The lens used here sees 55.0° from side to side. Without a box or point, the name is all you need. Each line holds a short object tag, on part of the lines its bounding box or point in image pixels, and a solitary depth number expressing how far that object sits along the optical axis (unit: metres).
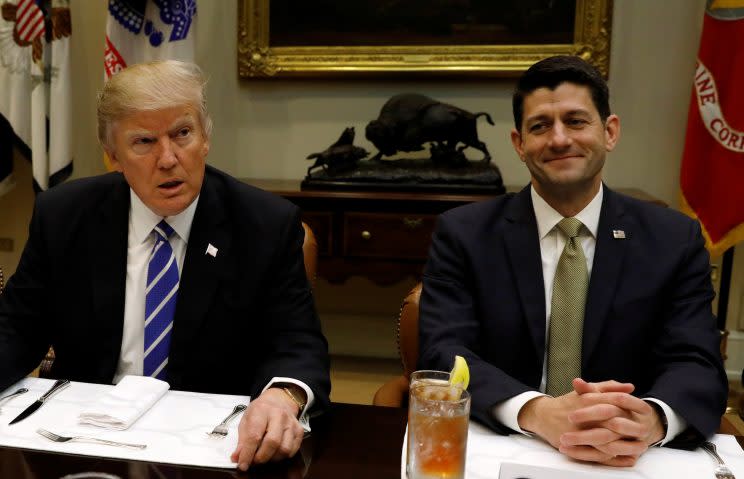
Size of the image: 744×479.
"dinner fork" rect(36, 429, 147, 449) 1.12
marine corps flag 3.15
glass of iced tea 0.97
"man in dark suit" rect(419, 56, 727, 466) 1.59
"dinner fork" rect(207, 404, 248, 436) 1.17
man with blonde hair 1.57
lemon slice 1.02
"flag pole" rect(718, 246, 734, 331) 3.41
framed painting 3.53
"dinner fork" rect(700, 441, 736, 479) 1.09
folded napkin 1.20
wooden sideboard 3.24
